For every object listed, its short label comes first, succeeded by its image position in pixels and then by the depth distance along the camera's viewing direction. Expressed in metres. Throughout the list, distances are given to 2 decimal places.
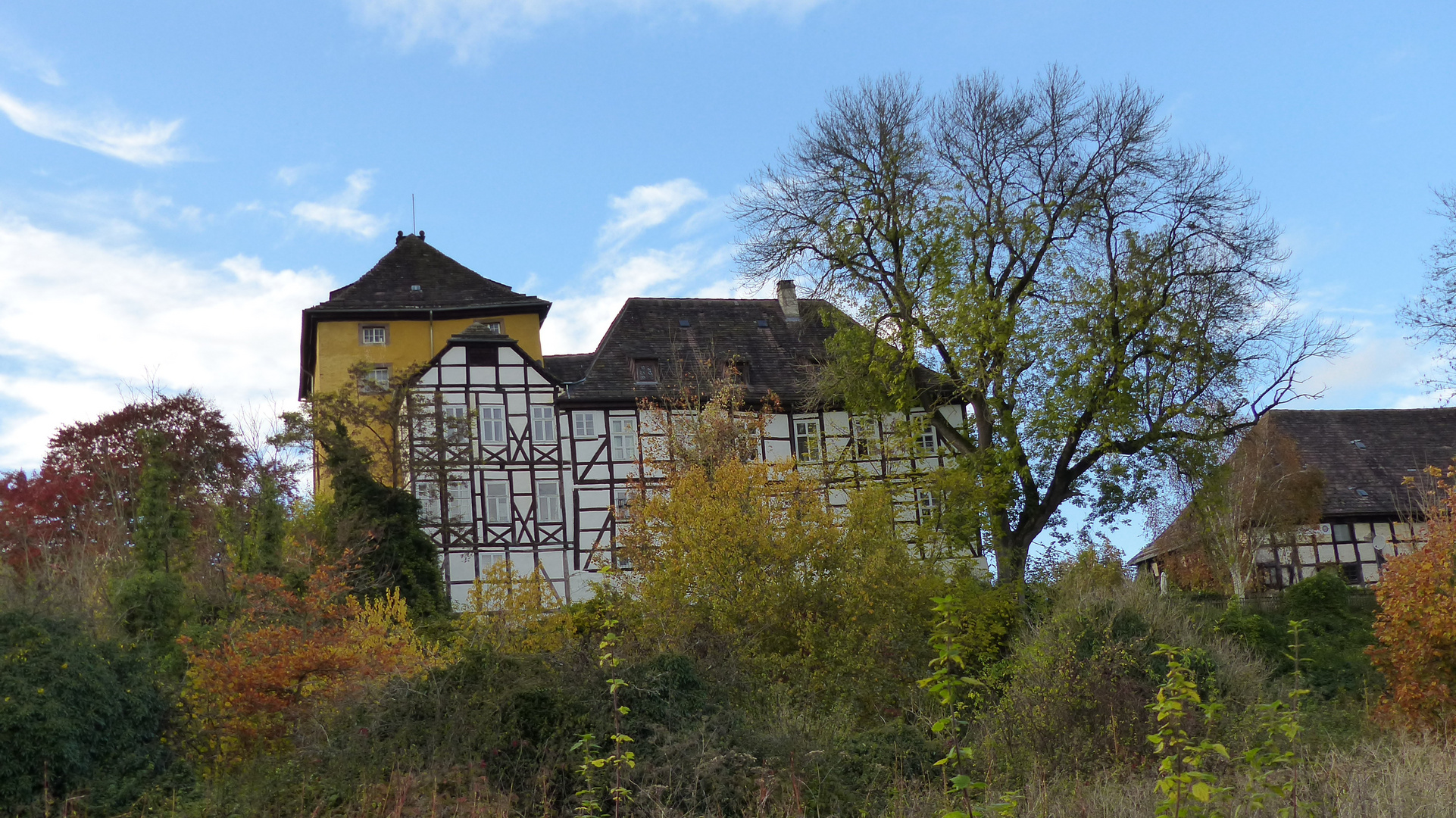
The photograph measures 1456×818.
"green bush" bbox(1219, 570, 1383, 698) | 23.66
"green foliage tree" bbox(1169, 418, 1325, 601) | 34.59
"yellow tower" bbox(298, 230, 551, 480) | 37.84
